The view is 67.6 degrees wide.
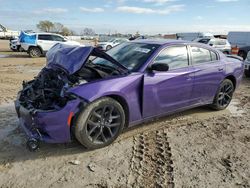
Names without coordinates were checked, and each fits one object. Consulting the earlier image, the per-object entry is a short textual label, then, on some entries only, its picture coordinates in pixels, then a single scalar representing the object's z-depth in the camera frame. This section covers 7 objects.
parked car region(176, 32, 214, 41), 21.79
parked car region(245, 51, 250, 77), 6.88
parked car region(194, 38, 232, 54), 12.92
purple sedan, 2.54
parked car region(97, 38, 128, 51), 16.47
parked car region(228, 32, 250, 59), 15.13
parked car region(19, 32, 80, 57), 12.15
